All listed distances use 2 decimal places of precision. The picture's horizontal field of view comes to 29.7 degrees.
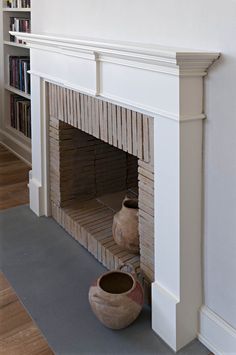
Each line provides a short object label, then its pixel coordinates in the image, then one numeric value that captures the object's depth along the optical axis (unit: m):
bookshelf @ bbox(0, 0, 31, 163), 3.71
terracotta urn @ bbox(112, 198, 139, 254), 1.99
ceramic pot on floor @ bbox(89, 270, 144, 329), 1.63
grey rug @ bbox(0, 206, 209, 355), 1.62
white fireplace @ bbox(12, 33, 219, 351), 1.41
